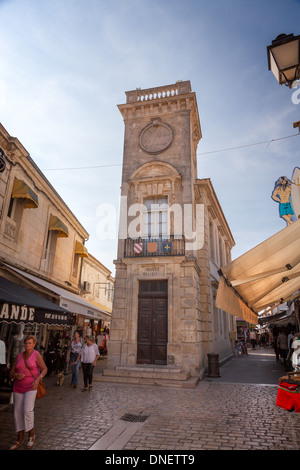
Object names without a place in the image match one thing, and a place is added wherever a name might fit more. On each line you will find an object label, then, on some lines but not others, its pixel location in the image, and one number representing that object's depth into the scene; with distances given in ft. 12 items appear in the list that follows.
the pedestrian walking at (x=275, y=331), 60.34
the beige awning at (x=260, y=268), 17.71
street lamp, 11.96
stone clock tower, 36.88
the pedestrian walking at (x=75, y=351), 30.05
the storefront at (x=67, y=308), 33.33
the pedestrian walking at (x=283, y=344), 44.93
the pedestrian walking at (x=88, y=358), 28.19
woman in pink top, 14.38
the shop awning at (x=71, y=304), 33.68
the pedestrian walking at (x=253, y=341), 98.07
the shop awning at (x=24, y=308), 17.29
